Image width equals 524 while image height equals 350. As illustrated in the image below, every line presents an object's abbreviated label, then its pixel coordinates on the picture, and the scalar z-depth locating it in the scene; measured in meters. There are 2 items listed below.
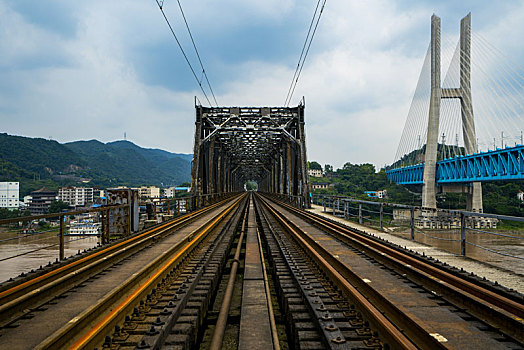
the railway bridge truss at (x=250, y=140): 27.39
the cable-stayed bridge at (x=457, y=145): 42.28
